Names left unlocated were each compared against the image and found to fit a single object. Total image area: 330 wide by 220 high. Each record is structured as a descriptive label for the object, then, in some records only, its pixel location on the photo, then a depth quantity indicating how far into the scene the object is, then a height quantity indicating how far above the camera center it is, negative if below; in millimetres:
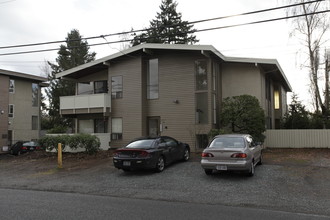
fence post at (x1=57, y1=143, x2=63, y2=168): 15188 -1995
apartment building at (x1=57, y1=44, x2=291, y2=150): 19156 +1800
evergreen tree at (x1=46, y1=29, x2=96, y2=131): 47781 +8135
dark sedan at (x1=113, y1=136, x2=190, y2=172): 11797 -1533
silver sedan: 10164 -1339
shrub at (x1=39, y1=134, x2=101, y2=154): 18406 -1491
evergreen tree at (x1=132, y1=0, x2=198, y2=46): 39912 +13354
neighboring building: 29156 +1237
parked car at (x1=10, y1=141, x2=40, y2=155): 26562 -2571
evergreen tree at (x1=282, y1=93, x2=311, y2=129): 22672 -103
